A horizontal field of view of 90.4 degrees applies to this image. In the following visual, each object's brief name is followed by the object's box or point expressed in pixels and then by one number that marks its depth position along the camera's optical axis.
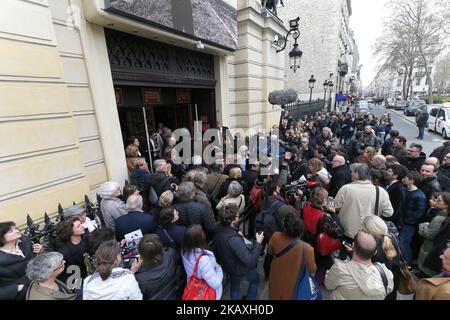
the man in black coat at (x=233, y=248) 2.41
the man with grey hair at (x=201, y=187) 3.36
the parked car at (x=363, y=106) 26.77
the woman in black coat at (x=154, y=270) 2.05
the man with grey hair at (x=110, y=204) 3.19
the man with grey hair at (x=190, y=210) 2.98
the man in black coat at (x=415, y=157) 4.67
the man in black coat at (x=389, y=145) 6.13
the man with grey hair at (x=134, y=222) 2.78
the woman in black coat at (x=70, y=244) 2.47
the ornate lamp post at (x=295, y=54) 8.40
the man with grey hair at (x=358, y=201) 3.06
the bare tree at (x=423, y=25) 22.88
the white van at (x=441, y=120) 12.94
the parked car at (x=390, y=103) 37.04
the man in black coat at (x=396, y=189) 3.41
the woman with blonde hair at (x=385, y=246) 2.20
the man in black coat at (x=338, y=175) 4.12
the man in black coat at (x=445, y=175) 3.86
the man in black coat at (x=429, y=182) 3.54
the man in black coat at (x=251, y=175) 4.29
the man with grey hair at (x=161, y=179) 3.88
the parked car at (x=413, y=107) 24.95
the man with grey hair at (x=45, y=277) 1.80
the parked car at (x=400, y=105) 32.78
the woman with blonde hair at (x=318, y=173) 4.06
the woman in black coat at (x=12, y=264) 1.99
